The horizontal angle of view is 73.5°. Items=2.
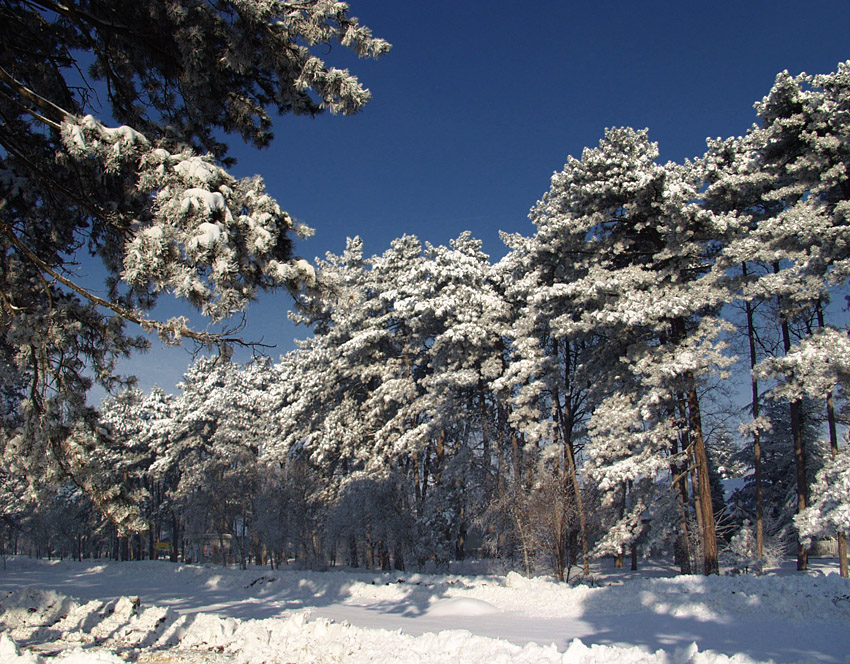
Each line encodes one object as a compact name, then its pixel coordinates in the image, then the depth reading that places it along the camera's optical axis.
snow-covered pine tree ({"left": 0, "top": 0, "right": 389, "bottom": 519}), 6.34
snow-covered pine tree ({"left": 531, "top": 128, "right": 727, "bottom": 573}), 17.00
